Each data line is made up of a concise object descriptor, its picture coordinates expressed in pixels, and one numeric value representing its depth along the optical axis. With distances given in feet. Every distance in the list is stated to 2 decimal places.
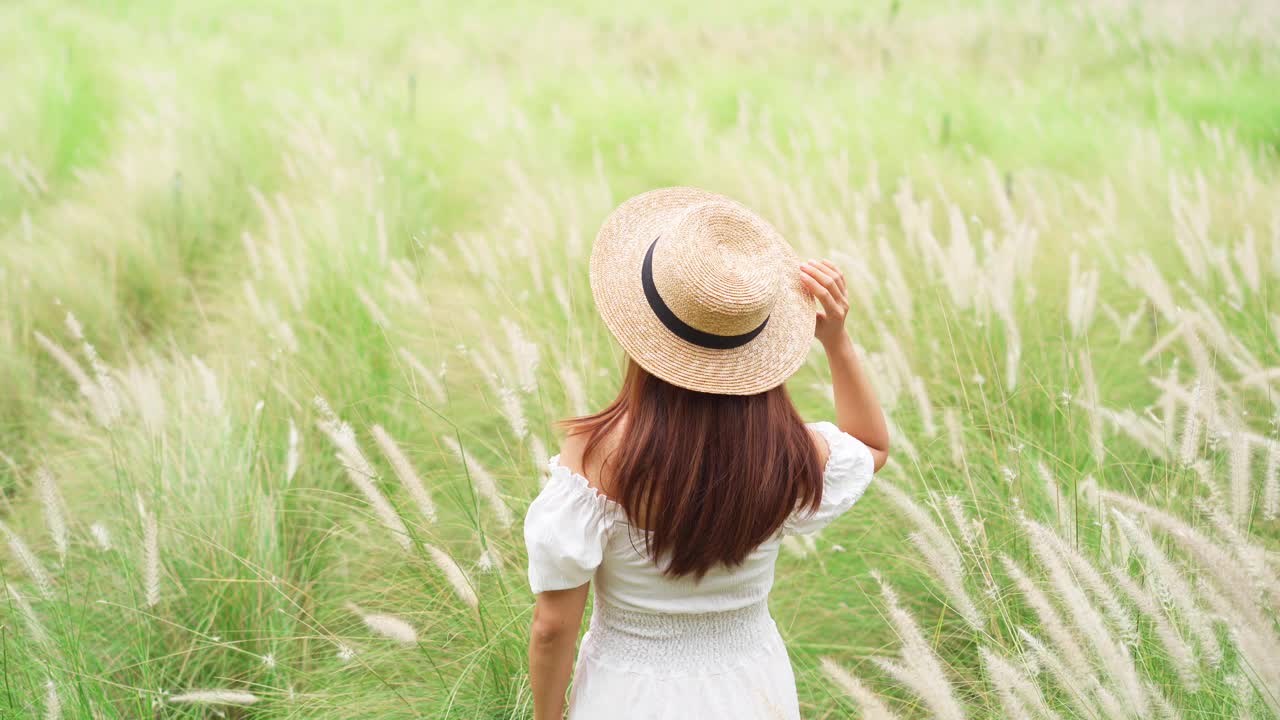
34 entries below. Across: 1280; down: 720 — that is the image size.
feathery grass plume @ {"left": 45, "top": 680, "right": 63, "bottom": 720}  4.95
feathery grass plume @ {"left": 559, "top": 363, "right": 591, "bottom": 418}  7.04
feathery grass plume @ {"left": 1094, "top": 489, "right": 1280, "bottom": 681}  4.19
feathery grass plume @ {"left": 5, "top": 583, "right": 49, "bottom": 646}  5.81
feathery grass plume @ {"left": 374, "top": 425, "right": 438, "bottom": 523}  5.95
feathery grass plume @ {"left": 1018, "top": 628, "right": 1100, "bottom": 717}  4.56
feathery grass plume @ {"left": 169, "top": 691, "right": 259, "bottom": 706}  5.36
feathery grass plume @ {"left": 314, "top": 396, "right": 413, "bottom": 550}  5.87
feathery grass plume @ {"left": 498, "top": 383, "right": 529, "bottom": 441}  6.25
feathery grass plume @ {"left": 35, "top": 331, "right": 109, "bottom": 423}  7.09
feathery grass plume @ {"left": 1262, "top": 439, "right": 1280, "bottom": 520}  5.07
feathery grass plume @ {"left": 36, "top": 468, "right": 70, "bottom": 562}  5.70
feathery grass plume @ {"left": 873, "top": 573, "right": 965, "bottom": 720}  4.24
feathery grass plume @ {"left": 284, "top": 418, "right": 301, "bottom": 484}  6.92
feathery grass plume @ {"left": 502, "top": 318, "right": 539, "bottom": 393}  6.82
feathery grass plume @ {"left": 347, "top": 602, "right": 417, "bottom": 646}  5.50
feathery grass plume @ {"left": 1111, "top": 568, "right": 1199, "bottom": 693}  4.45
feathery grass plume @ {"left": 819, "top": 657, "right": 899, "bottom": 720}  4.24
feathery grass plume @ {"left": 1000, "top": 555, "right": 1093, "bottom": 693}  4.59
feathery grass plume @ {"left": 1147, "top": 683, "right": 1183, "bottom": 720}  4.34
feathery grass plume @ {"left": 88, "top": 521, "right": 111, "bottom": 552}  6.20
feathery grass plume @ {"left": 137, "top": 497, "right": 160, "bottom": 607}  5.62
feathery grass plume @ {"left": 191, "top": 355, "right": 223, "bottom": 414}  7.61
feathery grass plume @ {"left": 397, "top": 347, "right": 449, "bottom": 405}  7.46
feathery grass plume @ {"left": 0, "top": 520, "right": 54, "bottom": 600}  5.43
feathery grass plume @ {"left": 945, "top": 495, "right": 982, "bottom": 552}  5.54
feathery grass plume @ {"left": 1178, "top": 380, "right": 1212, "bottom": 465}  5.65
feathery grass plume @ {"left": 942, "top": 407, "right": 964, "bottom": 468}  6.89
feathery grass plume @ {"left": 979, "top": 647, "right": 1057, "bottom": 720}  4.30
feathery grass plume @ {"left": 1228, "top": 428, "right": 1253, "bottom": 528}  5.12
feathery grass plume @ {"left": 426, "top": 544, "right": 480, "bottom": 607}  5.93
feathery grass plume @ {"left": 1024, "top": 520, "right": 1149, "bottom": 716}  4.29
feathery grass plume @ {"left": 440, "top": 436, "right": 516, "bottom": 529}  6.20
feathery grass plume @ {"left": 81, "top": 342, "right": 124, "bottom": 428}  6.90
